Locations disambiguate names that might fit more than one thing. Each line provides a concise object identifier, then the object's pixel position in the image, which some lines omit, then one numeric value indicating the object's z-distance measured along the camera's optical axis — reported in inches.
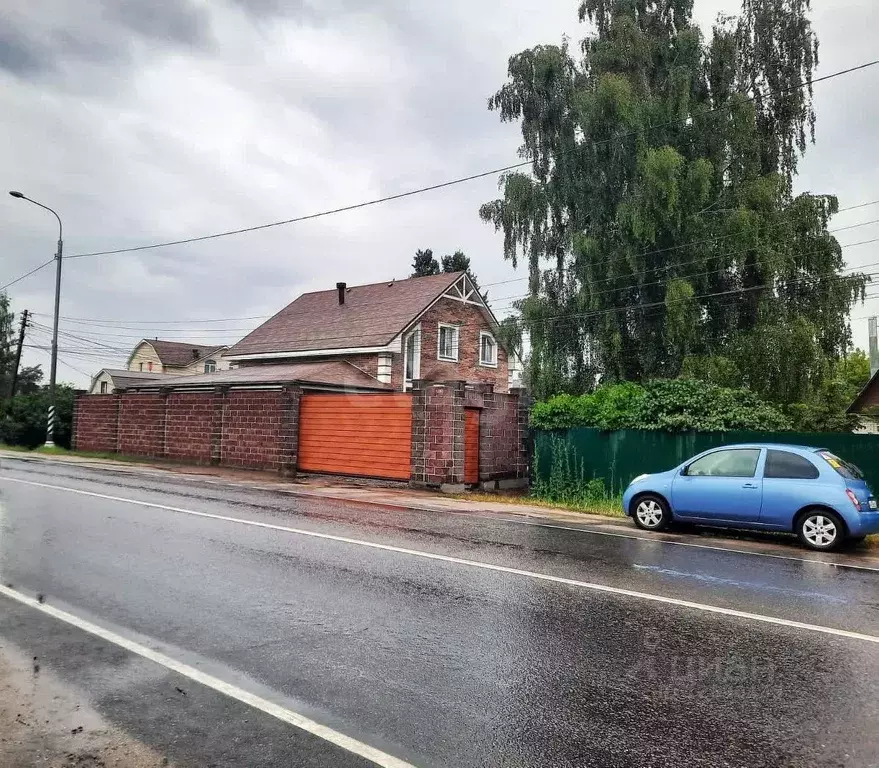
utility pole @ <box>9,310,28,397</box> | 2036.9
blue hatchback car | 404.2
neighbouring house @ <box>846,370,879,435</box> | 1180.5
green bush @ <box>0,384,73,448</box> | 1326.3
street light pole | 1304.1
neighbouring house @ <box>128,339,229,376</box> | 2576.3
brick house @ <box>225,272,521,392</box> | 1248.8
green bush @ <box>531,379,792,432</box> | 599.2
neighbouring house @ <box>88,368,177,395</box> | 2183.9
